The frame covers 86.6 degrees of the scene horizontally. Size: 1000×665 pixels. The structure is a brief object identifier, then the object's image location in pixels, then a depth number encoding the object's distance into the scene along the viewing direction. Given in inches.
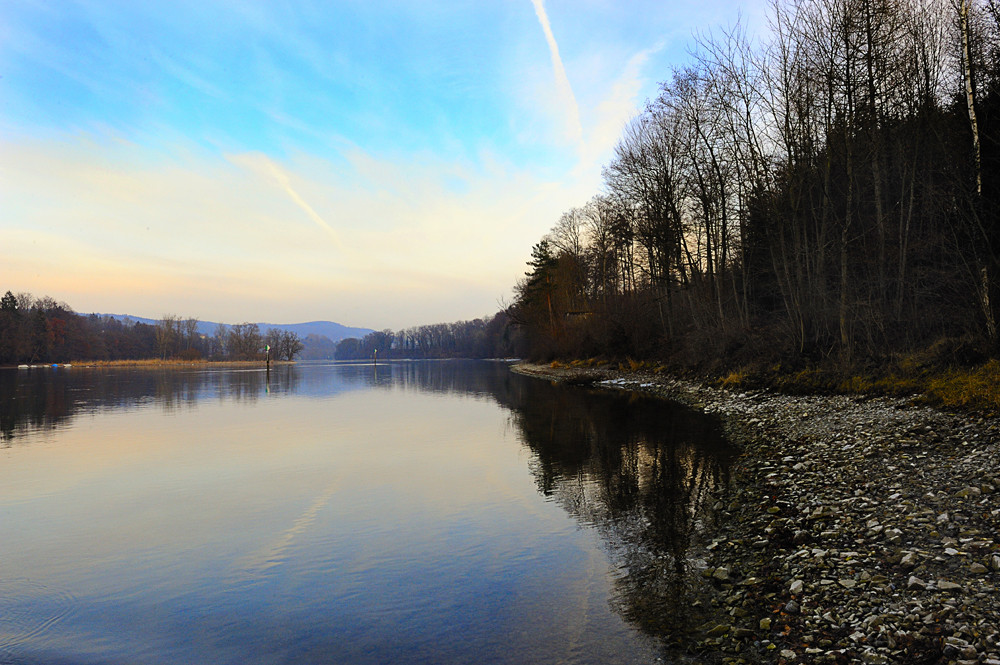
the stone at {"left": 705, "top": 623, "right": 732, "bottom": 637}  205.3
